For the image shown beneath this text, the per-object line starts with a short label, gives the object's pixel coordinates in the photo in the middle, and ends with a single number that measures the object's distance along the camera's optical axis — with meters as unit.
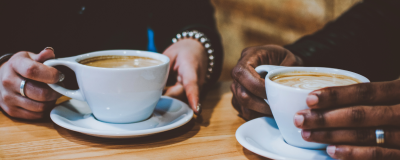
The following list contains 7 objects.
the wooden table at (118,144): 0.49
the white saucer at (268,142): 0.46
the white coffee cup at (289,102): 0.43
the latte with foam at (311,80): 0.49
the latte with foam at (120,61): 0.64
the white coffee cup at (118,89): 0.54
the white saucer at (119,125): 0.52
